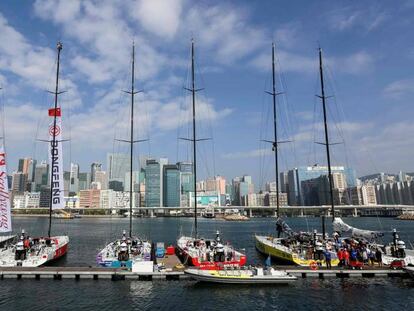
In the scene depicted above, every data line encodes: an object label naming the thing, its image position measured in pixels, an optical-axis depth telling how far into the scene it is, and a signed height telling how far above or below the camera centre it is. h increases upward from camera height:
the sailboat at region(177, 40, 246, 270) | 32.41 -4.68
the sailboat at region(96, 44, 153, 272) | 30.93 -4.49
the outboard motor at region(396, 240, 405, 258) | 34.66 -4.66
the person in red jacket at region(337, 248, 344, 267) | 33.16 -5.09
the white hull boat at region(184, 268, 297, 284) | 28.05 -5.61
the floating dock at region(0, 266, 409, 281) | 30.25 -5.68
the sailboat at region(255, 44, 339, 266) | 34.53 -4.53
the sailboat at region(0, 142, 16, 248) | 39.31 +1.81
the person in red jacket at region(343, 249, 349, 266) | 32.91 -4.98
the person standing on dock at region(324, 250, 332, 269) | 32.27 -5.09
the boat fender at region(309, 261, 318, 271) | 31.92 -5.62
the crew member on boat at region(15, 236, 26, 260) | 34.16 -3.78
